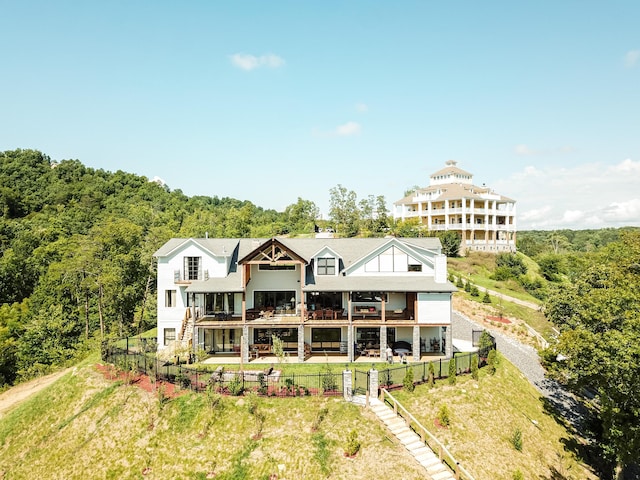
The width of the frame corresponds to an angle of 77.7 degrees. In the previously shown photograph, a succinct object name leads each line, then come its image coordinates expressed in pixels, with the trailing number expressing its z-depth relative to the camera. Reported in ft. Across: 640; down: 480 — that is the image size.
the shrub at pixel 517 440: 63.21
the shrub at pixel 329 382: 70.04
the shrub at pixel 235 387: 68.74
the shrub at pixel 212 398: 66.06
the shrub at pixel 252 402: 65.04
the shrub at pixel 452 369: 75.46
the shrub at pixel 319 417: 61.00
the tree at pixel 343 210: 239.71
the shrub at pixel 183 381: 72.59
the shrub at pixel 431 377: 74.54
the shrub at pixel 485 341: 88.58
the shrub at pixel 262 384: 69.05
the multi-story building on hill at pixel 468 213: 227.81
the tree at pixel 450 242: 210.59
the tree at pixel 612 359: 57.47
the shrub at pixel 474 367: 78.09
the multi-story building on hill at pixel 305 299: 89.71
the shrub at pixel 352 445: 55.89
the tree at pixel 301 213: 300.40
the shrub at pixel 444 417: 64.59
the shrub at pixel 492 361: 83.10
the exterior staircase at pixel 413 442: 52.80
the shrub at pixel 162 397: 68.49
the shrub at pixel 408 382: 72.02
